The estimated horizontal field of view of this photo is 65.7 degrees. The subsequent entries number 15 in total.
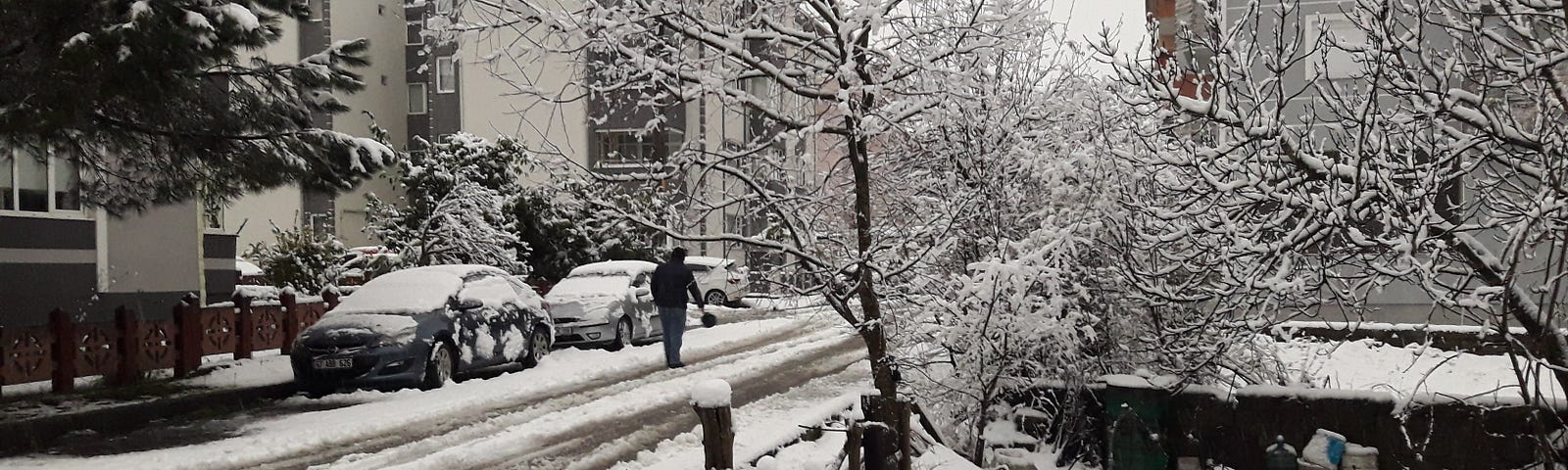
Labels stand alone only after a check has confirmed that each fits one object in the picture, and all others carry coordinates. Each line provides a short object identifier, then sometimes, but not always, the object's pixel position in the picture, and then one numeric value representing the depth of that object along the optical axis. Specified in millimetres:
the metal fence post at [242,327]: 17234
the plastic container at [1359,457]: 7594
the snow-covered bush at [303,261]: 25047
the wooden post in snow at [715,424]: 6345
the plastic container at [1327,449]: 7637
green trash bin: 8234
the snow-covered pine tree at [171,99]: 10109
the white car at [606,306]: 20500
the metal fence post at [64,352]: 13570
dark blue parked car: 14227
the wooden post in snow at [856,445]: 6500
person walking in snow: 17312
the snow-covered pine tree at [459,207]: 25828
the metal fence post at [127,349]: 14539
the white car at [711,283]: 33969
